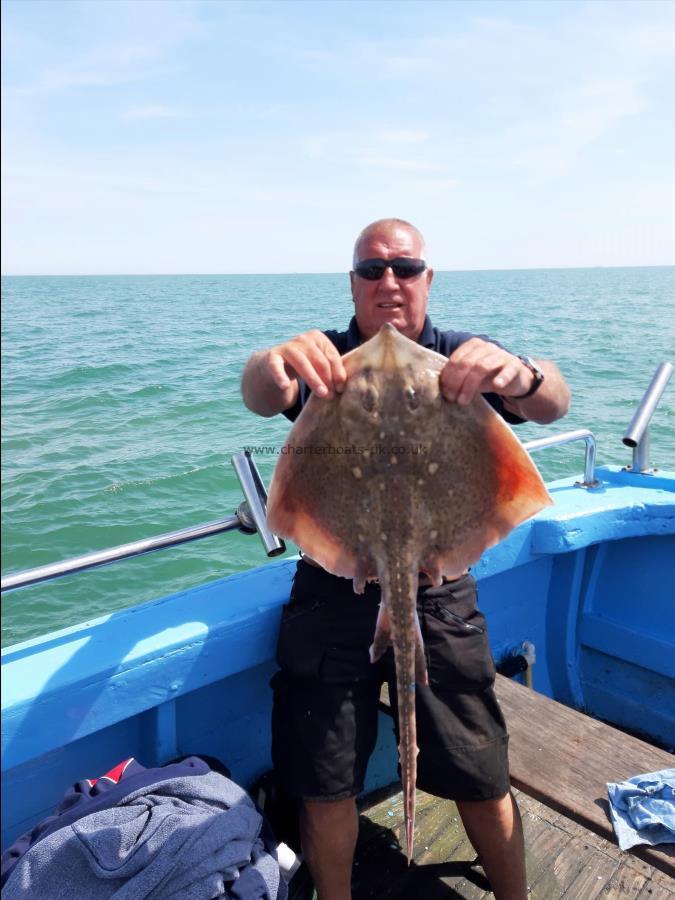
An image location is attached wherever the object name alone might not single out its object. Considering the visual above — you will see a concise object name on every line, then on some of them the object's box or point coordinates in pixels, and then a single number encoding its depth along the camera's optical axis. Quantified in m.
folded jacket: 2.14
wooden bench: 2.59
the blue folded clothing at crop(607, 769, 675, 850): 2.50
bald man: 2.57
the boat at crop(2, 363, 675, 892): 2.44
